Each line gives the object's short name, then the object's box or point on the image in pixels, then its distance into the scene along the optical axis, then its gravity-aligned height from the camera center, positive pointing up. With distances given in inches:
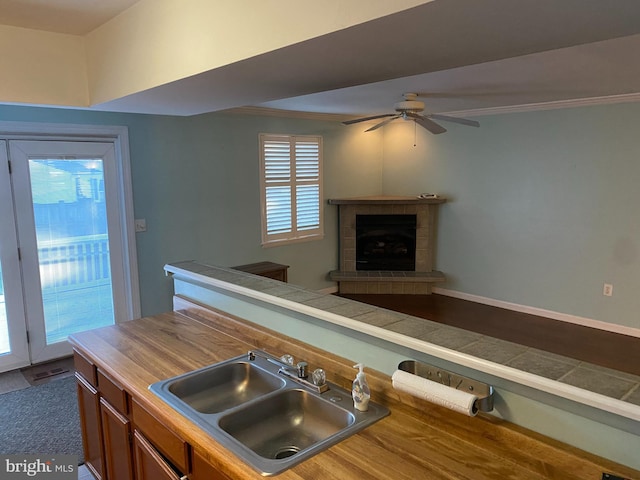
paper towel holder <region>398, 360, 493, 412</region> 53.0 -25.5
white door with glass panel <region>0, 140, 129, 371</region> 144.3 -20.9
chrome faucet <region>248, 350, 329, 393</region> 68.8 -31.2
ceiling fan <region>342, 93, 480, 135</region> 156.3 +24.4
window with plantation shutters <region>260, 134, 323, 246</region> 210.2 -2.3
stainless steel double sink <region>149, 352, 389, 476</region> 57.9 -33.7
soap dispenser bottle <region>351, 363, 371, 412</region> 61.9 -29.4
